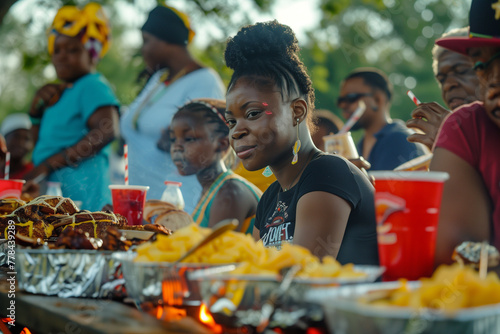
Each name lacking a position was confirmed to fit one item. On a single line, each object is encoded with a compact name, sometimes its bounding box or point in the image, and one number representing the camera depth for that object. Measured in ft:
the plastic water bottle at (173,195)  12.20
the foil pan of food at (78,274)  5.98
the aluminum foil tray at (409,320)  3.32
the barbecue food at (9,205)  9.16
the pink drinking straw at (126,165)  11.77
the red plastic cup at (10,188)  12.23
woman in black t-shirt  7.61
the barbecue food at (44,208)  8.64
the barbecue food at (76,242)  6.19
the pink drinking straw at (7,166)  13.61
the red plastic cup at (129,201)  10.96
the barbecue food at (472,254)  5.15
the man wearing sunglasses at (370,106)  18.76
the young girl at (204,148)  12.98
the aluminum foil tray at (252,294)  4.09
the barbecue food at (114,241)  6.25
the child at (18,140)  25.68
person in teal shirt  16.62
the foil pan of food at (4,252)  8.14
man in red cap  6.07
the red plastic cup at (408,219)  4.94
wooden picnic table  4.39
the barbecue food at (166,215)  11.27
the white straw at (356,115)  15.36
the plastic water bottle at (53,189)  15.08
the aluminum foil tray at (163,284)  4.91
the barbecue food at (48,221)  8.39
